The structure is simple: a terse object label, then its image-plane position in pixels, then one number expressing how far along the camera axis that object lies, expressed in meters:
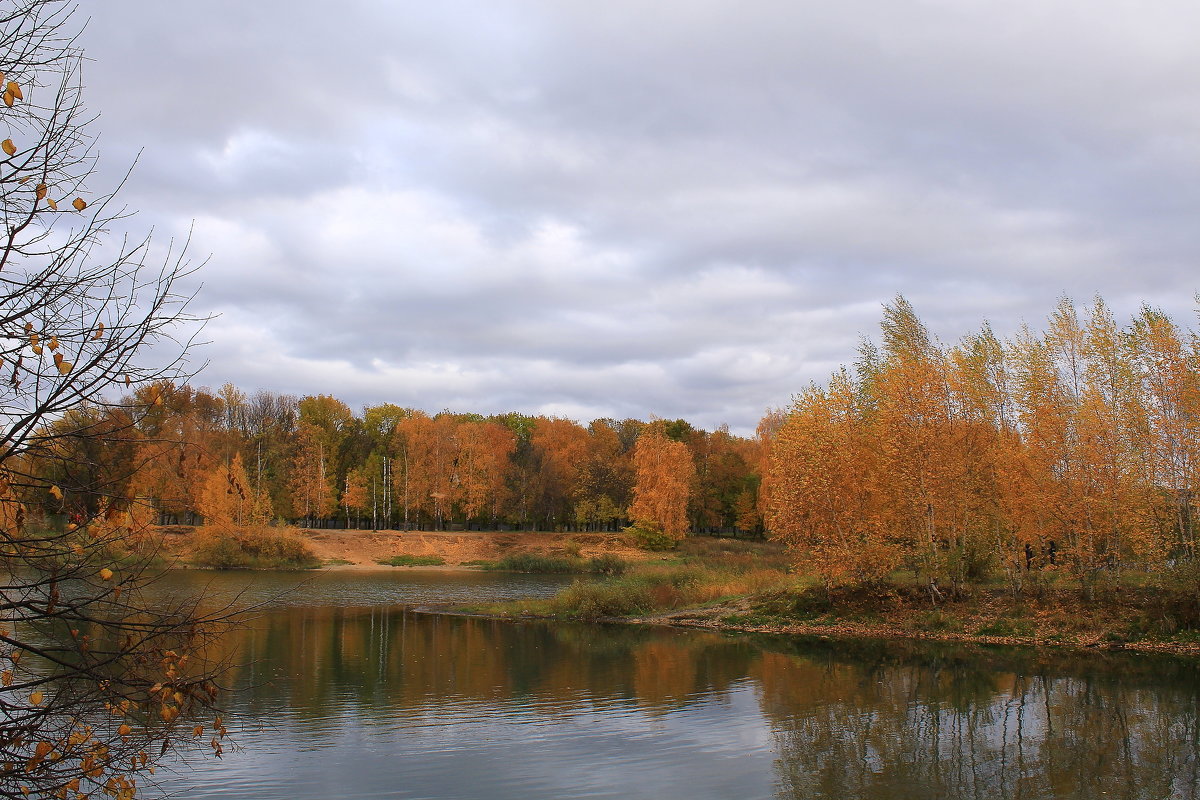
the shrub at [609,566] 54.34
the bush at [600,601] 33.44
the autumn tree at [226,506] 59.28
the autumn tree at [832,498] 29.19
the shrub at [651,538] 66.38
